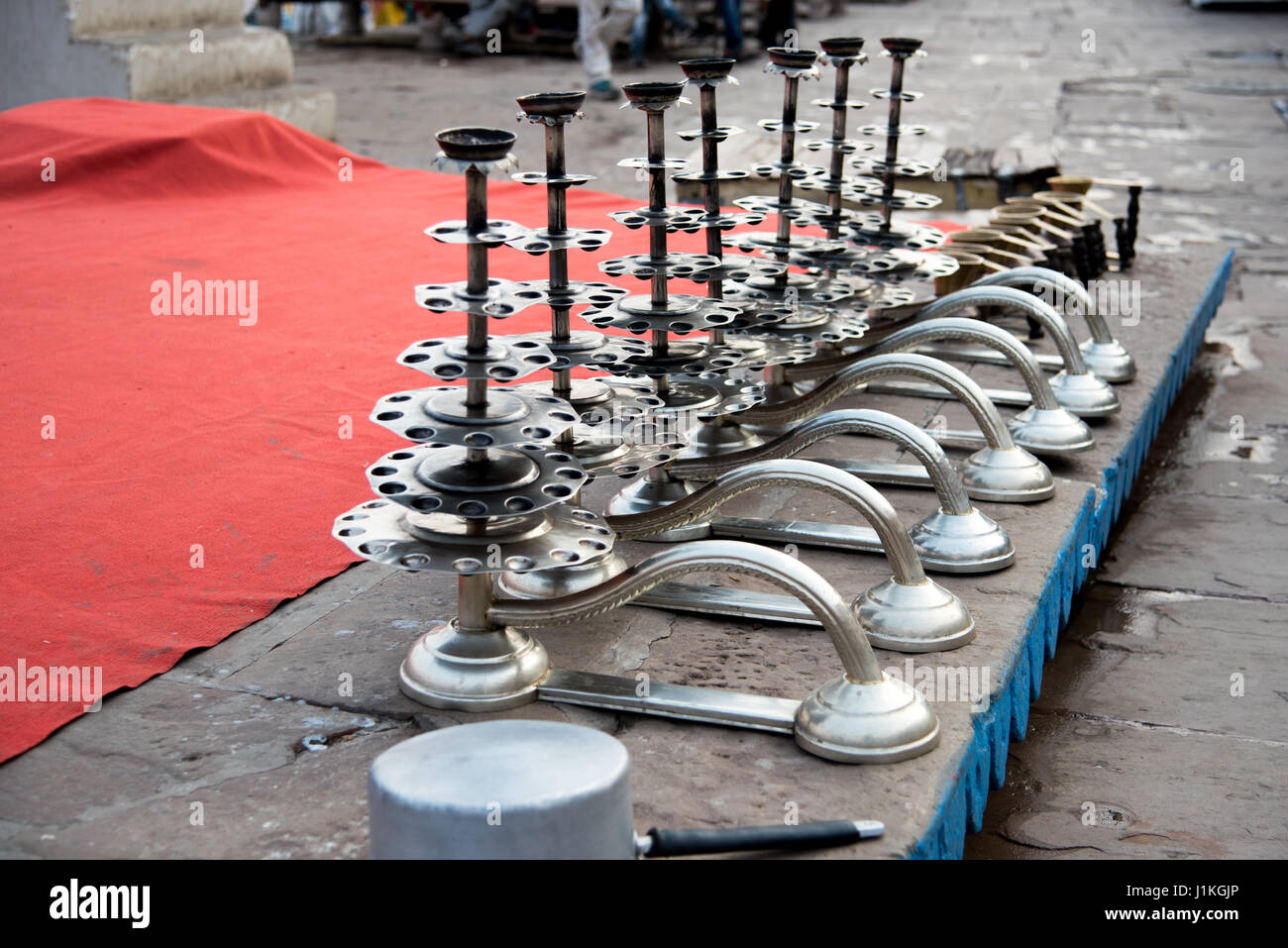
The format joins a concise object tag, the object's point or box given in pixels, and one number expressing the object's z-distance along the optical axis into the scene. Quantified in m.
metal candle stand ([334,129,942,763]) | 1.42
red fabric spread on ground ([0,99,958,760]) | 1.89
